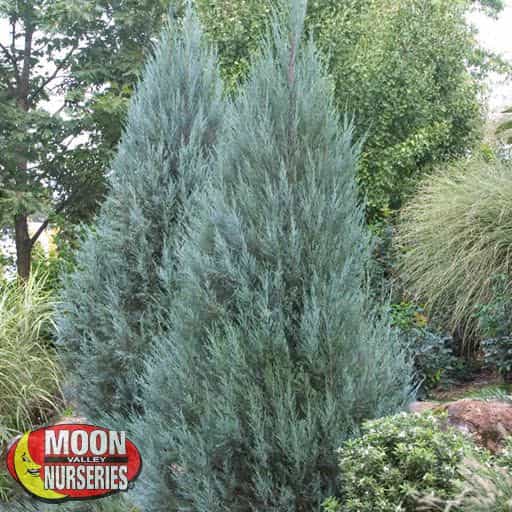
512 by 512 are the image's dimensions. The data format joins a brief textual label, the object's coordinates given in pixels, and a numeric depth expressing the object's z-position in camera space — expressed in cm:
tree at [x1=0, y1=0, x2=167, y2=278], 971
